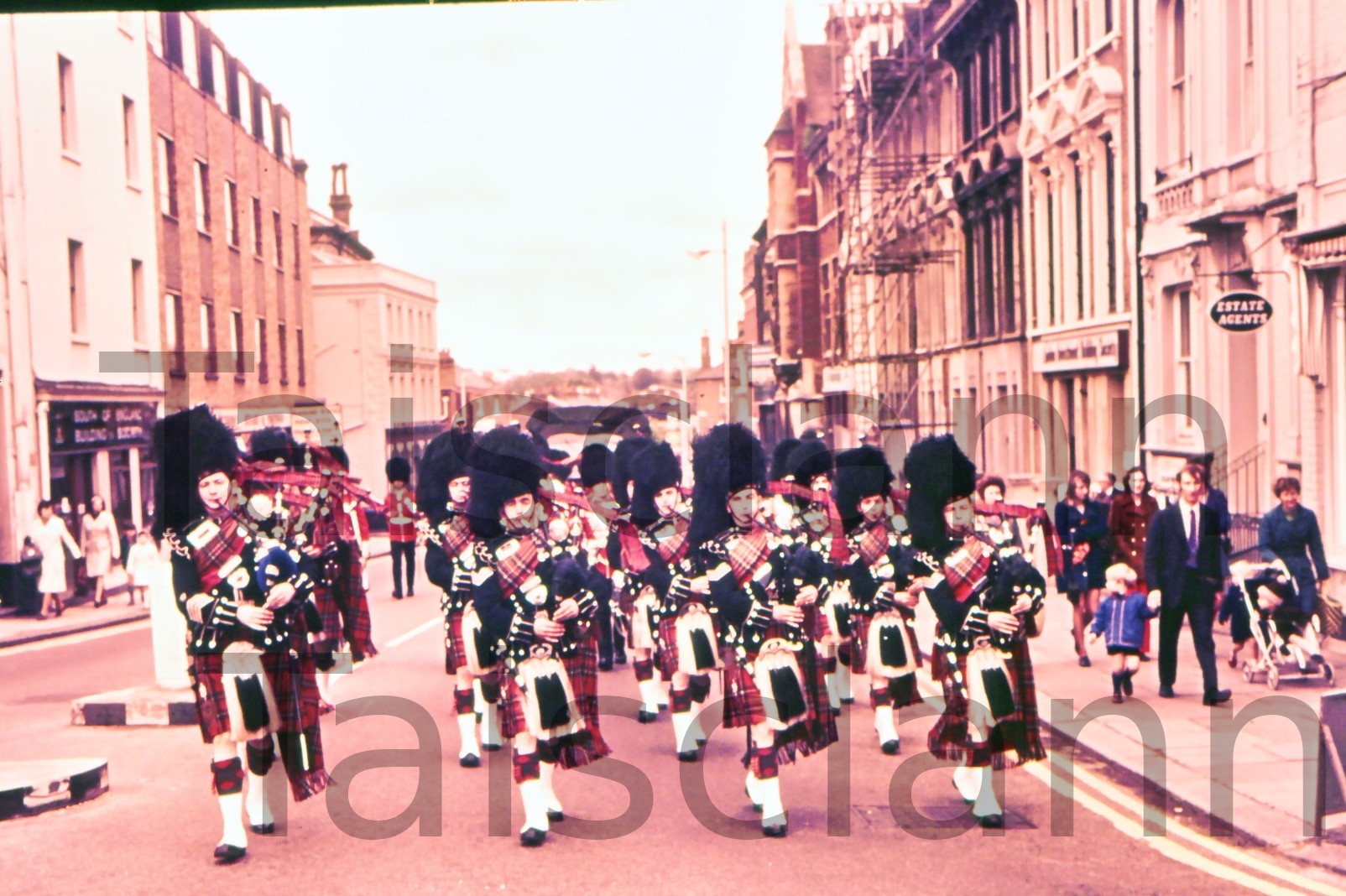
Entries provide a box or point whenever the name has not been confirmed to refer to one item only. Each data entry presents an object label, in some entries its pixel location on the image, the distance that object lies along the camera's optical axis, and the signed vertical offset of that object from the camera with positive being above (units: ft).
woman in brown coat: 44.73 -3.33
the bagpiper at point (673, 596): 30.58 -3.57
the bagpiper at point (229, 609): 25.02 -2.98
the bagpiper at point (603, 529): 41.54 -3.27
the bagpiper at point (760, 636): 26.32 -3.91
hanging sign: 52.44 +3.34
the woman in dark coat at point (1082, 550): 44.34 -4.15
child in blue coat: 37.58 -5.42
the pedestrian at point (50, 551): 69.36 -5.27
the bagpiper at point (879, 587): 33.83 -3.92
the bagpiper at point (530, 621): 25.76 -3.42
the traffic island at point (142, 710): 37.17 -6.85
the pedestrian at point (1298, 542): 39.70 -3.68
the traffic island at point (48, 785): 27.78 -6.60
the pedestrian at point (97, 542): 74.43 -5.33
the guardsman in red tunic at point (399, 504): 51.62 -2.72
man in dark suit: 37.96 -4.28
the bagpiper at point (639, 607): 37.45 -4.82
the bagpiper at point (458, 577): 31.55 -3.31
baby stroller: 39.58 -6.09
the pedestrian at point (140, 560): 74.90 -6.31
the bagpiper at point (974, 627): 26.50 -3.84
